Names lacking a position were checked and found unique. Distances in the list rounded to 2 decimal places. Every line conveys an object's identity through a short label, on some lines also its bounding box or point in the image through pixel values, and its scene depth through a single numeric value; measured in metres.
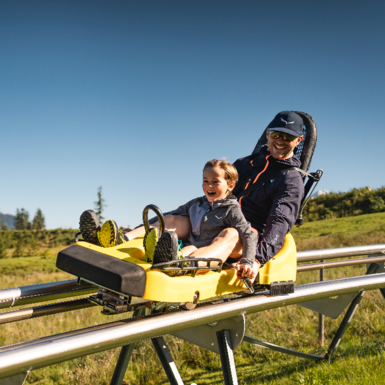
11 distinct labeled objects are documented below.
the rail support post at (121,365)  2.55
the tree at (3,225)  57.91
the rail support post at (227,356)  2.26
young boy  2.22
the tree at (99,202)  43.59
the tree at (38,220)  83.00
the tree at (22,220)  81.93
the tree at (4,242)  45.84
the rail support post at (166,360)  2.36
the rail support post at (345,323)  3.72
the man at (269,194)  2.50
